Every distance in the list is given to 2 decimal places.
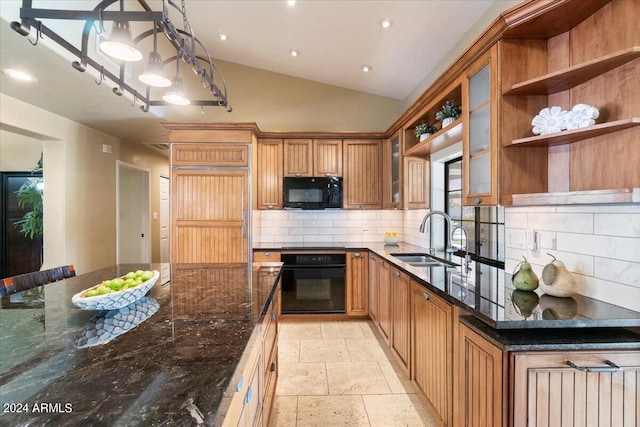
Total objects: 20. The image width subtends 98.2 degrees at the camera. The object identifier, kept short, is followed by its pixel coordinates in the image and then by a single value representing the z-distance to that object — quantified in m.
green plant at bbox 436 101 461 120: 2.16
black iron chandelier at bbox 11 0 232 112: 1.09
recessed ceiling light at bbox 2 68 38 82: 2.37
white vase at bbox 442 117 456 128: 2.15
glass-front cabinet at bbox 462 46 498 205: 1.61
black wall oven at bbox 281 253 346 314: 3.29
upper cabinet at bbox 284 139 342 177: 3.64
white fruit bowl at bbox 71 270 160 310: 1.07
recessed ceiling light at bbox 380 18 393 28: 2.37
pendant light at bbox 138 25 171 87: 1.54
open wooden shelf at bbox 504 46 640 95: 1.16
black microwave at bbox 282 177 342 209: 3.54
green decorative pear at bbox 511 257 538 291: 1.43
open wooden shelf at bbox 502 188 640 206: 1.07
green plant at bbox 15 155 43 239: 3.68
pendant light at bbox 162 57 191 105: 1.85
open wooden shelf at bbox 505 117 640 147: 1.13
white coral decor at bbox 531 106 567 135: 1.37
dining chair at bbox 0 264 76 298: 1.57
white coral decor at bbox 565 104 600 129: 1.27
